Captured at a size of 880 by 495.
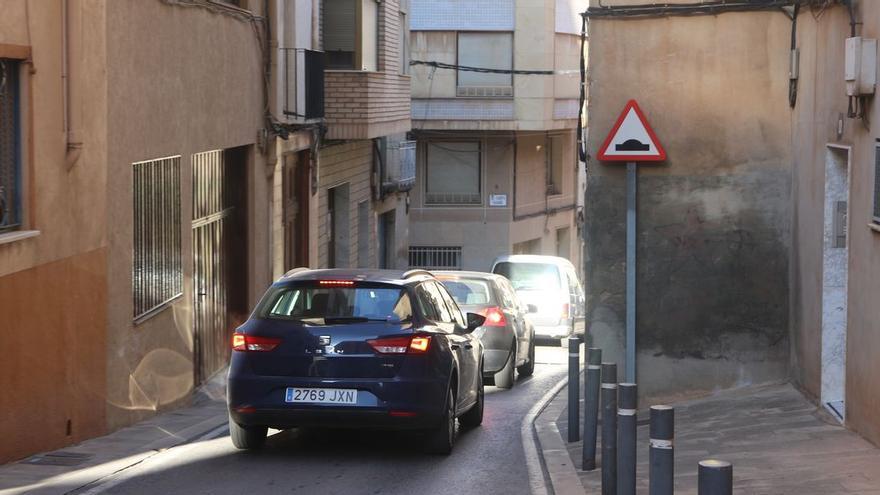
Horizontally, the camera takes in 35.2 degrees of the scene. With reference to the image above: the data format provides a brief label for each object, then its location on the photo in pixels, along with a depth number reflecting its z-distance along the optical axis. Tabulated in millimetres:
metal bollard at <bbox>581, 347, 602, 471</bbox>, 10123
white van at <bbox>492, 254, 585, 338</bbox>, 28125
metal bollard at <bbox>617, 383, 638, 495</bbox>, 7781
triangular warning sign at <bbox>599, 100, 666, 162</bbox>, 12461
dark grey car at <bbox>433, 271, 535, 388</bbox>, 17875
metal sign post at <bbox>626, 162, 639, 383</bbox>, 12523
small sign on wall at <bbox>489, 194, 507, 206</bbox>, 42406
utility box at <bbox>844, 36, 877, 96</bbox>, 9906
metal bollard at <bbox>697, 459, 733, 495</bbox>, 5000
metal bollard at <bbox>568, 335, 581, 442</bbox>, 11742
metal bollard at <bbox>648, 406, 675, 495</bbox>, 6250
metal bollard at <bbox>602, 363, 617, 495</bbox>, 8875
